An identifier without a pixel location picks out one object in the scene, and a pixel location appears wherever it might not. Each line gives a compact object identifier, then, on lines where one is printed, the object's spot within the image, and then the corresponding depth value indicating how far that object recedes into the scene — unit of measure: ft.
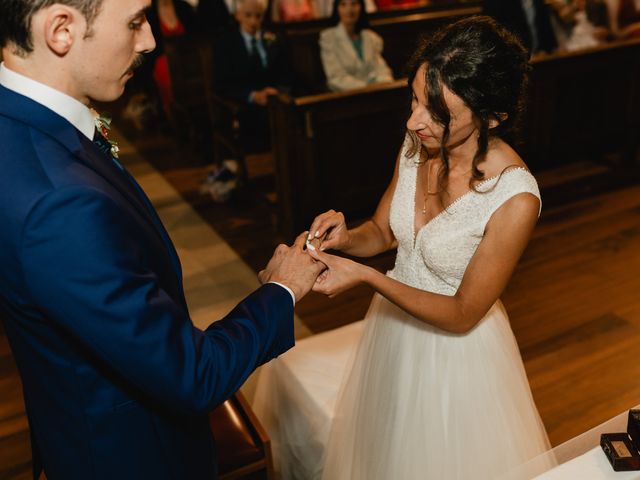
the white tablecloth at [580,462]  4.39
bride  5.54
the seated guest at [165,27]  21.71
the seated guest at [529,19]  17.98
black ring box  4.33
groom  3.50
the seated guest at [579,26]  20.21
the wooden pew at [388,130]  14.33
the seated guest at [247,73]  17.71
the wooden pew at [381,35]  18.75
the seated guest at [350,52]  17.56
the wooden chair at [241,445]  6.79
